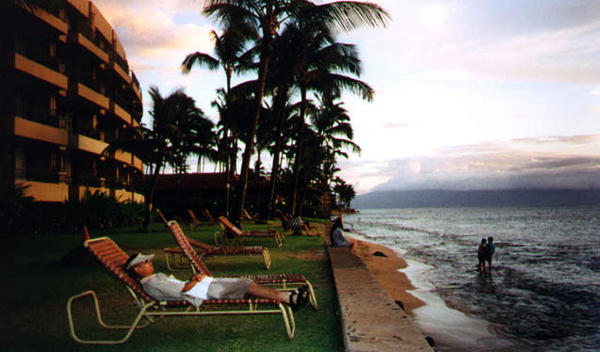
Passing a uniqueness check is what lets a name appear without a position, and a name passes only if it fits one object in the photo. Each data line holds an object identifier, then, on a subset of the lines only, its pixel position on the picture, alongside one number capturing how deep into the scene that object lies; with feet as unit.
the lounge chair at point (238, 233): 41.22
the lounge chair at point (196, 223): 67.42
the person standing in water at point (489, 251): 49.14
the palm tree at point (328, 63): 75.10
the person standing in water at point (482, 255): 49.39
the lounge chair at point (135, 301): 13.30
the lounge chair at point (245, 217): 92.36
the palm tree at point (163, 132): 69.41
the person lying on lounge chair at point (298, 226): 61.41
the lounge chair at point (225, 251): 27.35
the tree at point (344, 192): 336.29
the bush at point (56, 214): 56.54
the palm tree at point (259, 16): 45.85
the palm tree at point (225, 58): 85.66
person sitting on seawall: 39.78
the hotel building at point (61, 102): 67.10
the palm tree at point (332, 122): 128.33
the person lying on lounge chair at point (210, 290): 13.71
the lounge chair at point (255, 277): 17.10
